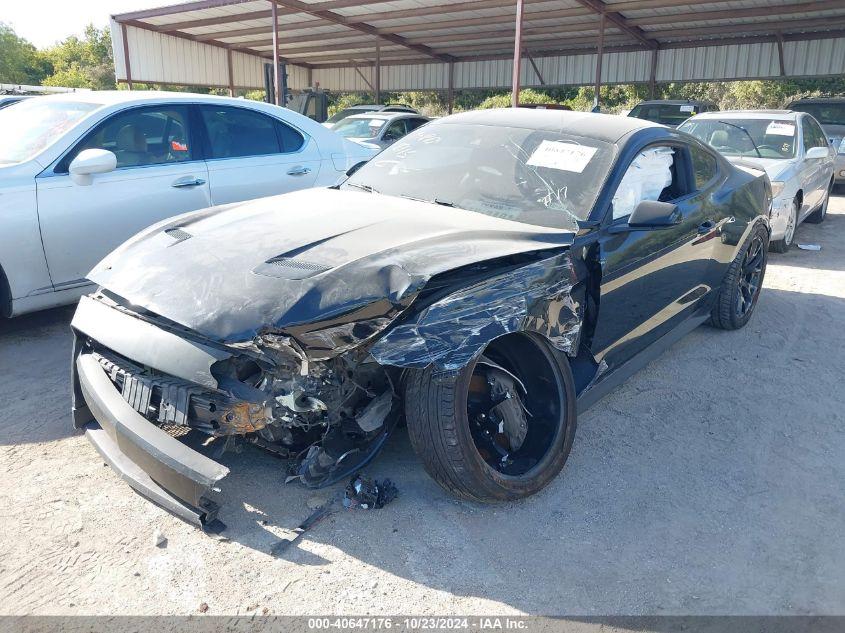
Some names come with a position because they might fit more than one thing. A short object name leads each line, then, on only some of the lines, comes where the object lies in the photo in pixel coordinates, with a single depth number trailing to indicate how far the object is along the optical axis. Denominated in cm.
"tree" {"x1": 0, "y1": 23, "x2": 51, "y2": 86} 4766
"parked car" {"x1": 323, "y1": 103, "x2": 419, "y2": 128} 1472
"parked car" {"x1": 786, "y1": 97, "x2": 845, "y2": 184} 1271
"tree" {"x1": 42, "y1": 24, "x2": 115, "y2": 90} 4797
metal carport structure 1548
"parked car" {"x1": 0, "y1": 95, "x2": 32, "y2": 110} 880
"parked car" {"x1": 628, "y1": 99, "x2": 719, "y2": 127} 1252
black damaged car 239
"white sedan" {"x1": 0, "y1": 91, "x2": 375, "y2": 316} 415
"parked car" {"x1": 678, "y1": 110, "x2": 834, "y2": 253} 727
